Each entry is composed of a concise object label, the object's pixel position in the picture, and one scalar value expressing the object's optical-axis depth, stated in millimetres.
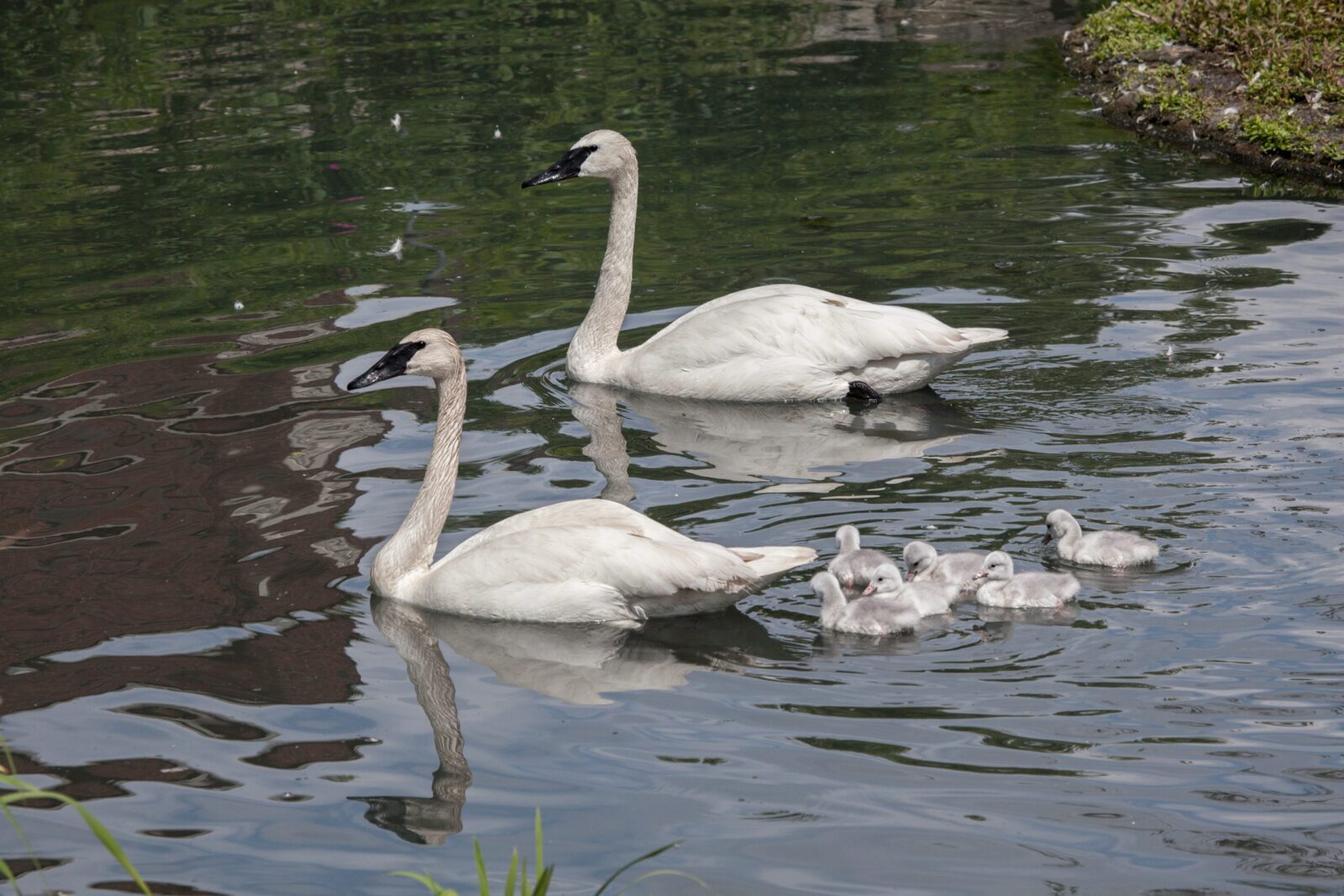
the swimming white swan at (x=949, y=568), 13789
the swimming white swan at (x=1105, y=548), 14117
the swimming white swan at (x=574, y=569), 13789
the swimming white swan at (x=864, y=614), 13219
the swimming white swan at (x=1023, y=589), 13375
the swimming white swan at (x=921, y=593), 13398
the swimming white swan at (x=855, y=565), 14109
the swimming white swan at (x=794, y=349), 19578
